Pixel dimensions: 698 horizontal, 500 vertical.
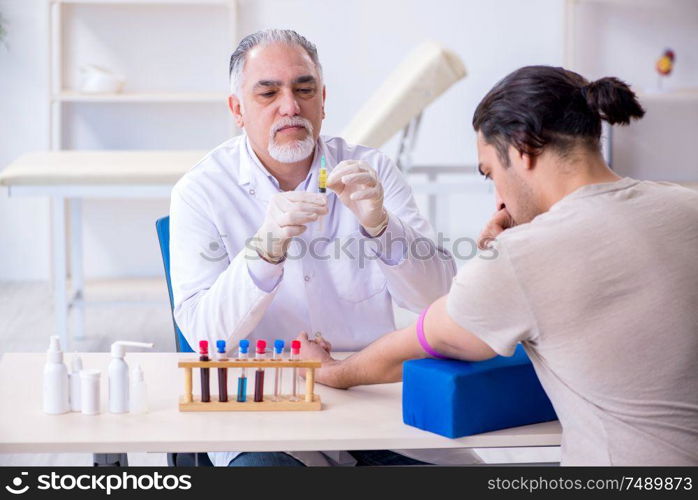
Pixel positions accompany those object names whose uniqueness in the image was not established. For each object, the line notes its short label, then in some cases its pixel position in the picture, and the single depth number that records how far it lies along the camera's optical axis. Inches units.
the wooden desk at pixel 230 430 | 133.1
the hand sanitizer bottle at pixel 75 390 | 138.5
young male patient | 130.6
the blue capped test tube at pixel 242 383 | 139.6
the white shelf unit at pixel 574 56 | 334.7
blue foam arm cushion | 134.3
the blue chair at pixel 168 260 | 161.8
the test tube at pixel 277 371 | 139.6
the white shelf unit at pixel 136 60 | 335.7
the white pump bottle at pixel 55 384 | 137.7
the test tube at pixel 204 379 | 139.2
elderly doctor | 158.9
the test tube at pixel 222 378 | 138.9
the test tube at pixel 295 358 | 140.3
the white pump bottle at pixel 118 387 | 138.1
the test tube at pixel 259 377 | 139.1
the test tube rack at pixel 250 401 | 138.5
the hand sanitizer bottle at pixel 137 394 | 138.0
